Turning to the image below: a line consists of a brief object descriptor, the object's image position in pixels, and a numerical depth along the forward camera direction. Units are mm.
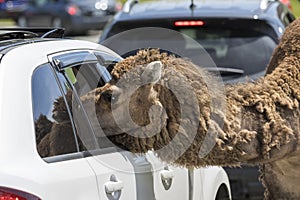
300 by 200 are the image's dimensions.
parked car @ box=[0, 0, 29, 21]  37219
